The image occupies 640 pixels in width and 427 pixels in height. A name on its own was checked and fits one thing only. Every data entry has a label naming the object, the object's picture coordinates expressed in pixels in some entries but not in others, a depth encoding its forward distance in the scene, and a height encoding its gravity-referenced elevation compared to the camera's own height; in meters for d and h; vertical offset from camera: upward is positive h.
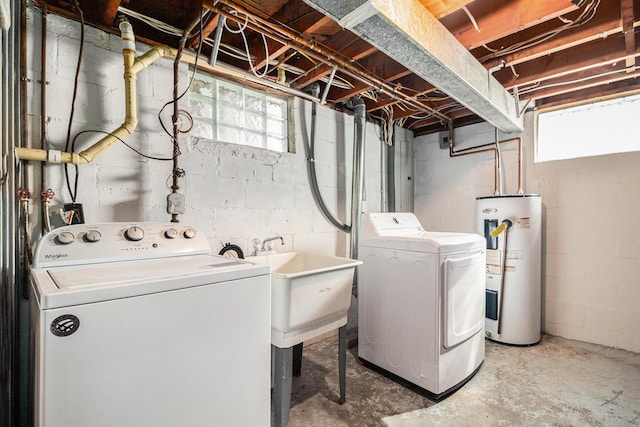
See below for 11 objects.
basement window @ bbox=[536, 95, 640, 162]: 2.45 +0.72
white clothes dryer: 1.83 -0.62
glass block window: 2.04 +0.72
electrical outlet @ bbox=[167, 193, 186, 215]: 1.66 +0.04
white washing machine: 0.82 -0.39
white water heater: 2.54 -0.52
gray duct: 1.25 +0.82
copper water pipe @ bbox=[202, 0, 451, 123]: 1.50 +0.98
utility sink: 1.47 -0.48
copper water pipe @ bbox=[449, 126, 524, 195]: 2.83 +0.63
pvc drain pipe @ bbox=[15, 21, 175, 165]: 1.42 +0.53
